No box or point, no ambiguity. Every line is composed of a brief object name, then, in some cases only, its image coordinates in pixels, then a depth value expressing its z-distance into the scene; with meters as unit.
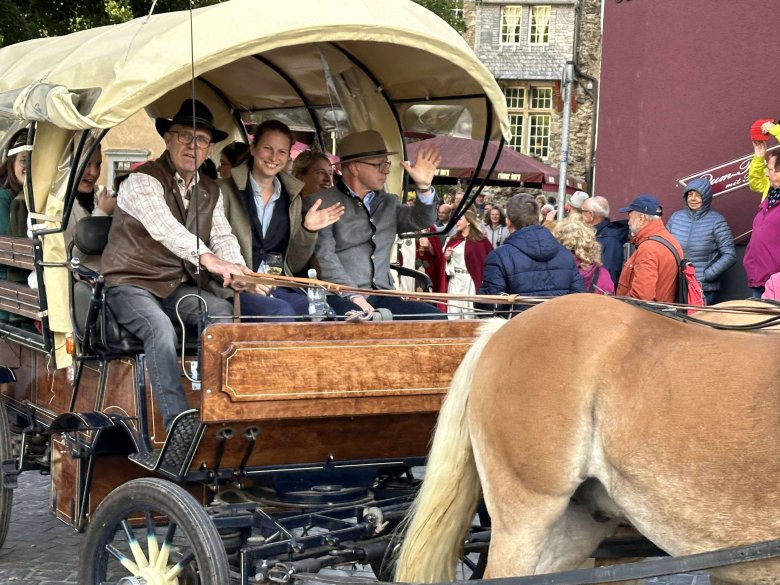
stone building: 34.12
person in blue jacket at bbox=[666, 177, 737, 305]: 8.98
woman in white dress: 9.69
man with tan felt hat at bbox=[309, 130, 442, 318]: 5.46
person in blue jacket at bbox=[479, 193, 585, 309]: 6.46
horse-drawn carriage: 4.01
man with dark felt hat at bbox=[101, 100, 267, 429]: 4.45
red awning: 14.48
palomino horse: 3.15
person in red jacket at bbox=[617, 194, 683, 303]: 7.13
